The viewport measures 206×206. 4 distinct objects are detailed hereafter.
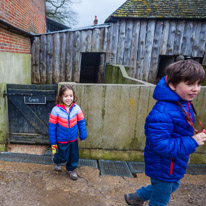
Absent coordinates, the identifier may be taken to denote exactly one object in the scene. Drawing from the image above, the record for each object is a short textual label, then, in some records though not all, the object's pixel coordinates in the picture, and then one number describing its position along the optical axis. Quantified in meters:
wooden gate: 3.68
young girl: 2.55
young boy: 1.43
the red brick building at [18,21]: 4.91
